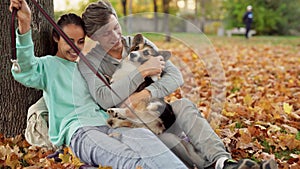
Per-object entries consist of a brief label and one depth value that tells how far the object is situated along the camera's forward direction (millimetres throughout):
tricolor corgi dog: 2779
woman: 2807
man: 2807
